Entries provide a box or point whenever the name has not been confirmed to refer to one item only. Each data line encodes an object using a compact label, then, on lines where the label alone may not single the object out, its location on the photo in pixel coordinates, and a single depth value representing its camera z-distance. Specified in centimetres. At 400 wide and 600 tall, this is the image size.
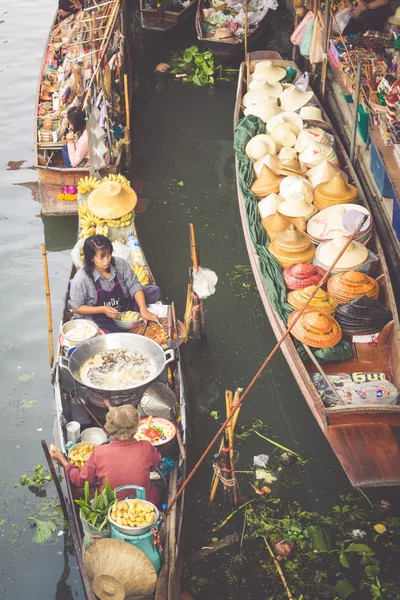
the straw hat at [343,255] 659
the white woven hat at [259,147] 823
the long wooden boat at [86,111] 816
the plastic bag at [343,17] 996
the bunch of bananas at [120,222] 718
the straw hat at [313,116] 888
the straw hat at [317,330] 593
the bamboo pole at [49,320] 580
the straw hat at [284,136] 841
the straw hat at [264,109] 895
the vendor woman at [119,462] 421
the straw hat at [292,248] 679
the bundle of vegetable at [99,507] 415
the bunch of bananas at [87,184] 757
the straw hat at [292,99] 912
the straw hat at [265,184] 773
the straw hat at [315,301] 620
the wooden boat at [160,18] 1323
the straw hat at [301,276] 654
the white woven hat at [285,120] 860
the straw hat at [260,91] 926
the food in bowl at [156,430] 505
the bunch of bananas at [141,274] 665
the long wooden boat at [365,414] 505
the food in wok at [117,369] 539
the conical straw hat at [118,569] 386
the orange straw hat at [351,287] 636
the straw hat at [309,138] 830
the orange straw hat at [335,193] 741
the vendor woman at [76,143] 820
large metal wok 547
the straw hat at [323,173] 774
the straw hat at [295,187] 749
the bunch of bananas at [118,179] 759
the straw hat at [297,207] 730
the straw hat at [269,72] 968
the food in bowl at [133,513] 407
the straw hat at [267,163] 799
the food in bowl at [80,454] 480
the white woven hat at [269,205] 743
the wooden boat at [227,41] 1178
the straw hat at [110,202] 707
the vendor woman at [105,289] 571
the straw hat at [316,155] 811
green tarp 605
